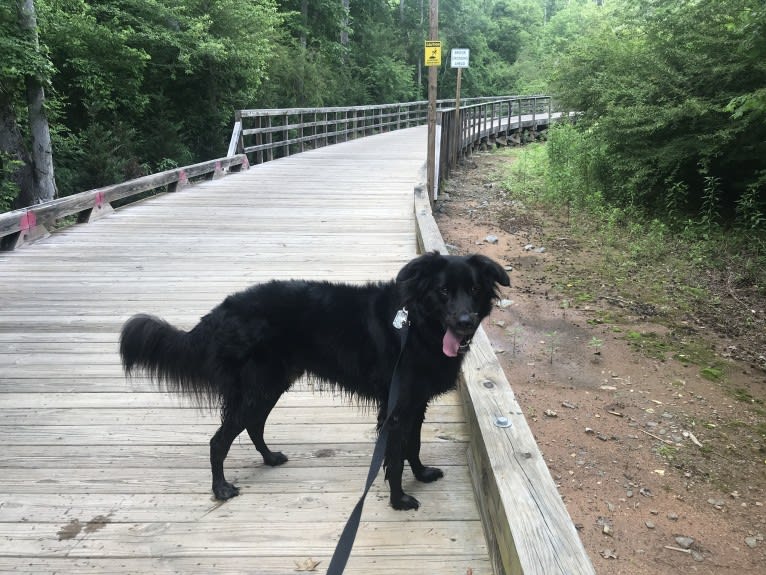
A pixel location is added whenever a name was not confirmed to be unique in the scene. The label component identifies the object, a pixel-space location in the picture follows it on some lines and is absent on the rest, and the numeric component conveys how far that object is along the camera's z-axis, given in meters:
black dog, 2.39
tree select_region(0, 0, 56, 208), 9.84
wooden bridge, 2.08
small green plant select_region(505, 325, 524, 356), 5.86
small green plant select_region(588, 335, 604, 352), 5.76
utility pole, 10.09
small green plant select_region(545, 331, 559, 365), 5.70
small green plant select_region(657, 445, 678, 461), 4.04
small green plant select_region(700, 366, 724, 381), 5.14
